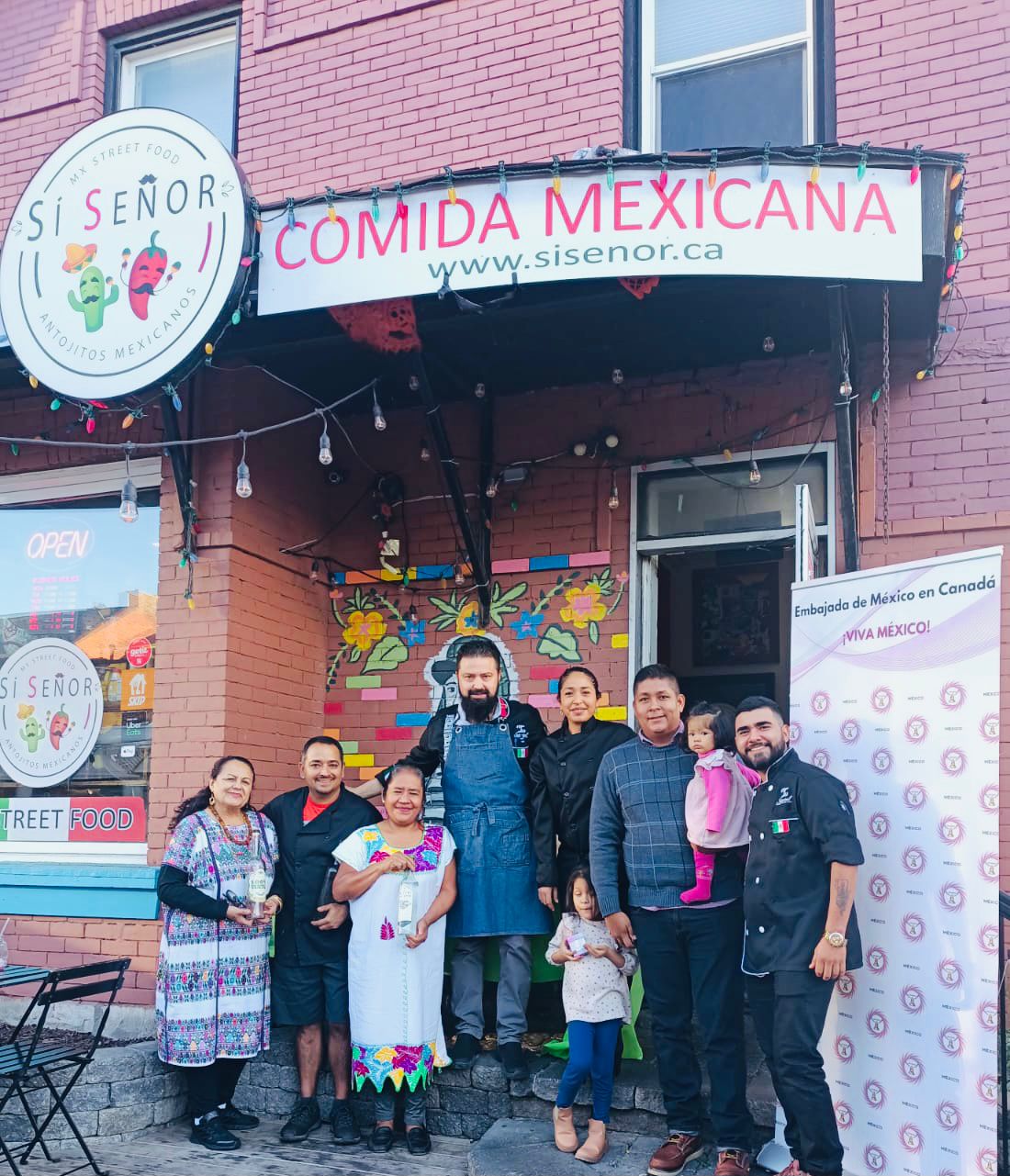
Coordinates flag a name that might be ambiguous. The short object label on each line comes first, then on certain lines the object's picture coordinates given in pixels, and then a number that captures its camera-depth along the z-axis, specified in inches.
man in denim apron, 218.1
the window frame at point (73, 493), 277.9
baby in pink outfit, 188.7
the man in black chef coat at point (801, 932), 170.4
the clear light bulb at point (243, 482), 243.6
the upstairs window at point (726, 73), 282.2
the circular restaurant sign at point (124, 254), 221.6
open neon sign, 298.0
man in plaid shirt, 185.2
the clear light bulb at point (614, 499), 277.9
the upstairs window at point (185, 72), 338.0
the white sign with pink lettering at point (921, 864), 165.9
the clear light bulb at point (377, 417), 238.2
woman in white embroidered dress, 209.5
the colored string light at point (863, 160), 197.2
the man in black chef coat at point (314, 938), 218.5
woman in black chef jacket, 214.8
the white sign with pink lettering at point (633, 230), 199.9
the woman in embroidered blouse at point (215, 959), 213.9
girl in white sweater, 195.8
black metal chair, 194.4
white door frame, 267.3
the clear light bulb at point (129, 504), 239.9
